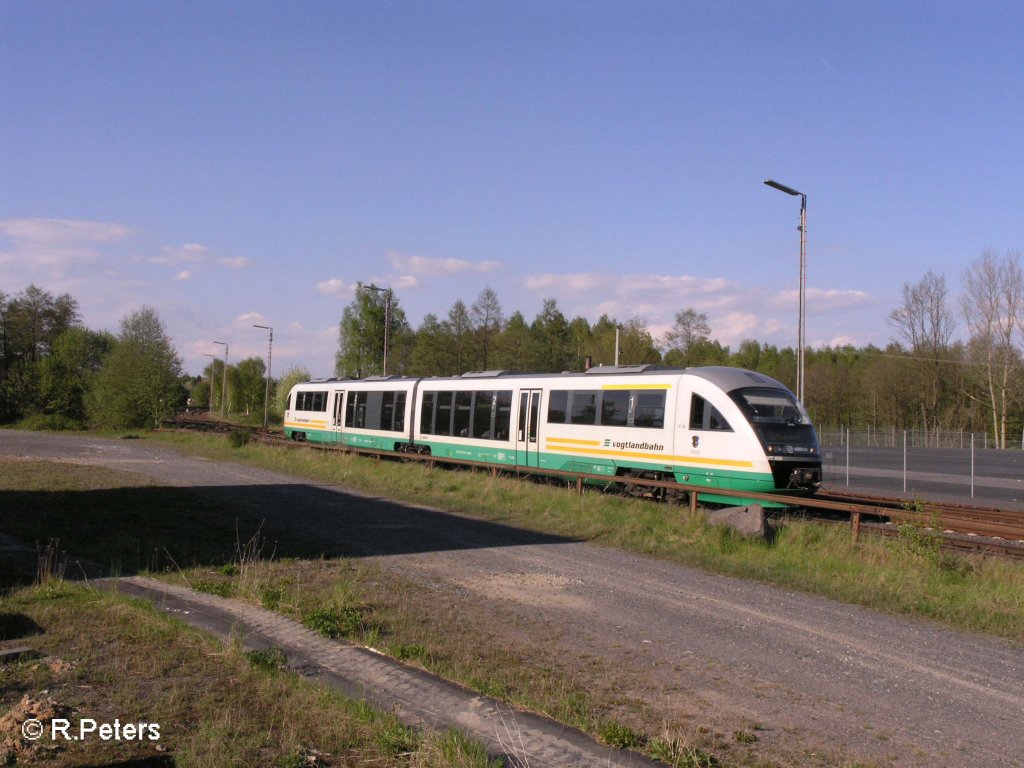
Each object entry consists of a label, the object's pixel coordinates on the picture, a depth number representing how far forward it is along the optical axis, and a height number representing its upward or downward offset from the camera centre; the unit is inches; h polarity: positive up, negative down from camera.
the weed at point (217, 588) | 355.3 -80.2
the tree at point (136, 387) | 1995.6 +41.4
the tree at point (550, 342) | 2406.5 +257.6
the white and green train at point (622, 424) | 661.3 -1.2
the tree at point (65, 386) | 2338.3 +42.6
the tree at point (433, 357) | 2420.0 +179.4
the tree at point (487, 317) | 2598.4 +329.1
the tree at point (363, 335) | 3088.1 +299.2
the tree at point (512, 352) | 2417.6 +202.6
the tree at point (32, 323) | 3061.0 +295.3
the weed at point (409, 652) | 268.8 -79.2
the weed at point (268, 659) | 249.4 -78.5
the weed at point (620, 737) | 205.3 -79.8
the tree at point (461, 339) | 2486.5 +247.5
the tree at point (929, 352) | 2610.7 +278.0
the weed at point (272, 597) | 331.0 -78.8
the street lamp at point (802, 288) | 864.9 +156.5
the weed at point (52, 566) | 350.0 -78.2
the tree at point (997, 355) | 2413.9 +258.4
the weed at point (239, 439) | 1315.2 -50.3
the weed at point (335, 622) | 297.1 -78.7
